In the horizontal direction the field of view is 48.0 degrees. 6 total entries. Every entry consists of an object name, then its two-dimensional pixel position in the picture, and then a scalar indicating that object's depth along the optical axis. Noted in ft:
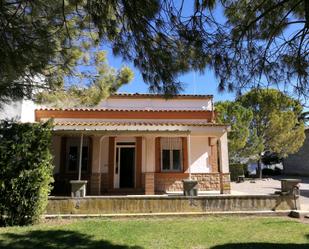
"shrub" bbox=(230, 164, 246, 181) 104.22
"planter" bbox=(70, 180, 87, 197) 39.73
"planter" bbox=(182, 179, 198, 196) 42.09
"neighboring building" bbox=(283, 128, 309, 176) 129.29
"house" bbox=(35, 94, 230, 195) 55.16
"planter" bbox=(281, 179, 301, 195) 40.60
